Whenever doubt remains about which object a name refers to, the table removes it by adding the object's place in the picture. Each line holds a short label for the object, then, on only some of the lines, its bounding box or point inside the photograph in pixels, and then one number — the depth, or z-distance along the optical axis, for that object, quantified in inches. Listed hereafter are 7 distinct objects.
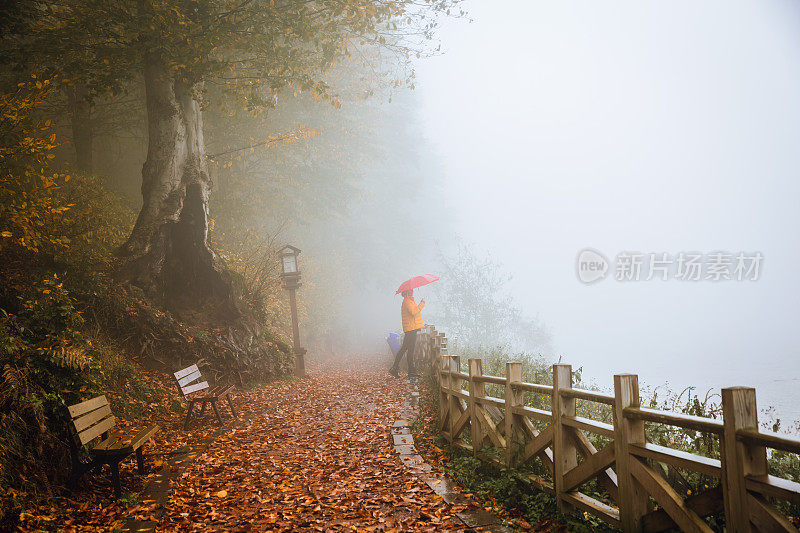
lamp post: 587.2
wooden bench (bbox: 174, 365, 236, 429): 317.4
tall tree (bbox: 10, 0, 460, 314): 391.5
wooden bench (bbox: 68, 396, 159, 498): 190.4
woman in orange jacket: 492.7
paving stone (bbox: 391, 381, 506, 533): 169.5
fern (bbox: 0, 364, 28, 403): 183.0
